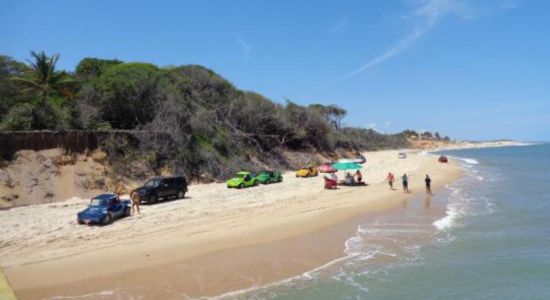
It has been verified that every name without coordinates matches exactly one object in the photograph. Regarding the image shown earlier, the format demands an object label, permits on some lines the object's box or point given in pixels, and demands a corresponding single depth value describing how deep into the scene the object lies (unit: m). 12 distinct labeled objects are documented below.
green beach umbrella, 36.59
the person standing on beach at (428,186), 33.98
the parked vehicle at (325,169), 51.91
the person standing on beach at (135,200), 23.52
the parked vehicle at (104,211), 20.53
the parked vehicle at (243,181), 35.22
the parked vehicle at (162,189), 27.00
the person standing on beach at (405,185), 35.00
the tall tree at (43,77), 36.31
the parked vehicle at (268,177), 38.99
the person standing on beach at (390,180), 37.06
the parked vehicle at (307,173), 45.84
